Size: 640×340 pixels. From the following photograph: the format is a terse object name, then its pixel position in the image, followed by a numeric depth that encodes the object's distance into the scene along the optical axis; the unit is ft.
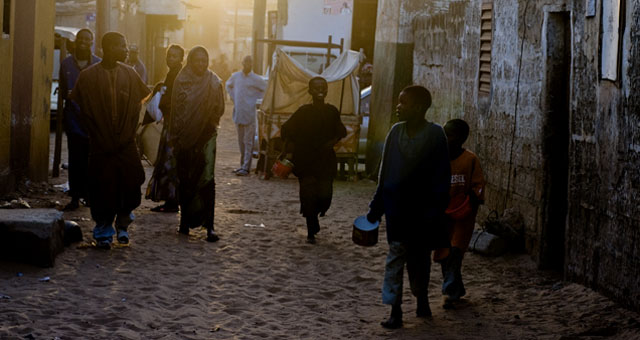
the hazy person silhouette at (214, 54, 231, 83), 150.61
